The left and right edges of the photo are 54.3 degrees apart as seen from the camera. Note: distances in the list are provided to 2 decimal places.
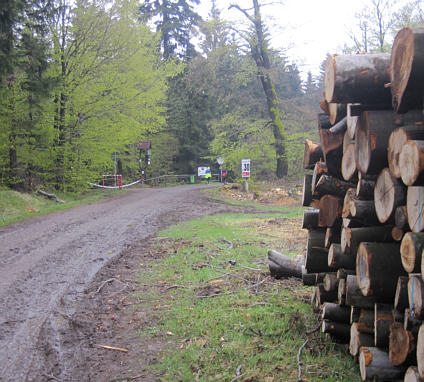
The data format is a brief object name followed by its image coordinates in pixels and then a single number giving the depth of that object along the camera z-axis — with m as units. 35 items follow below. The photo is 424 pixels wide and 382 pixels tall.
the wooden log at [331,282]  3.96
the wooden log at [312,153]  4.36
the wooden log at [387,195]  2.75
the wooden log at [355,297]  3.34
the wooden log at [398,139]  2.55
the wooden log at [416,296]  2.43
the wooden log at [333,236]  4.04
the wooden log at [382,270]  2.98
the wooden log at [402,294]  2.77
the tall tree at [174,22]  45.69
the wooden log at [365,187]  3.19
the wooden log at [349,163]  3.31
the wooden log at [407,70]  2.36
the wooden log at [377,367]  2.89
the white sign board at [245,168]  21.22
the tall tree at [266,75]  22.22
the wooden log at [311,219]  4.41
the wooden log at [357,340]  3.24
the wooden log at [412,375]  2.47
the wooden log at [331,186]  3.87
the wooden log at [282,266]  5.57
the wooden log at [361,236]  3.25
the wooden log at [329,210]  3.91
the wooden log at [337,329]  3.72
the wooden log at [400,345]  2.65
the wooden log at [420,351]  2.37
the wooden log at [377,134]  2.82
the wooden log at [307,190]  4.62
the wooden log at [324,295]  4.07
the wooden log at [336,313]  3.74
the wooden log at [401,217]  2.74
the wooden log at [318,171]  4.05
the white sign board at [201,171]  42.98
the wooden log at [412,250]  2.47
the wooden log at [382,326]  3.00
